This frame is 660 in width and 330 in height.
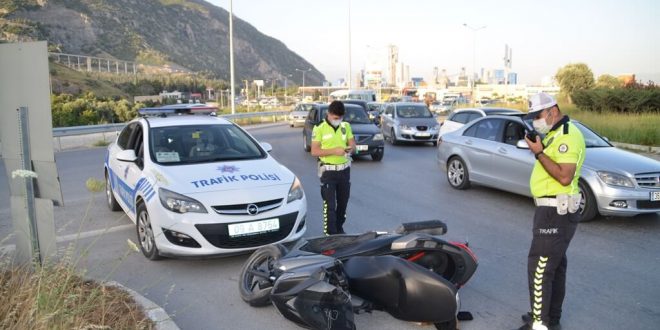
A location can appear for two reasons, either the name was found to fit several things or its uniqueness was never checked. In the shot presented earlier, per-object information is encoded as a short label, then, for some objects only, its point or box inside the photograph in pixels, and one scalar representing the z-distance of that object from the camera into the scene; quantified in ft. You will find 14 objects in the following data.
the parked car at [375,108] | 92.37
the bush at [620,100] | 73.77
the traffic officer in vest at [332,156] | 20.80
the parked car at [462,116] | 49.78
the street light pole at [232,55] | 106.11
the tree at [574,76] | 145.18
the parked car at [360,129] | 47.96
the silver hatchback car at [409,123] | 62.75
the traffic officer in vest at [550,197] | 12.74
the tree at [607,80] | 152.11
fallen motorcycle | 12.60
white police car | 17.75
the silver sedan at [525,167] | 23.79
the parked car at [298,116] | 104.96
